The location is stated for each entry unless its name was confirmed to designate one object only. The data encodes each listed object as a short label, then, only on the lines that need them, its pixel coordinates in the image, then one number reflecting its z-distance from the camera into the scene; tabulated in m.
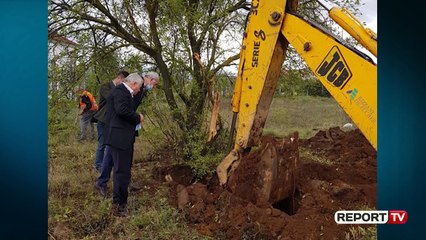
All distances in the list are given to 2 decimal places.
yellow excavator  3.08
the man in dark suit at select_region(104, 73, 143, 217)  3.88
